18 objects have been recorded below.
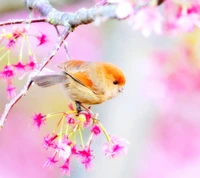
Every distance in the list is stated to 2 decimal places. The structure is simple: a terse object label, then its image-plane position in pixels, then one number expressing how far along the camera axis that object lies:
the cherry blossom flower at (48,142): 4.54
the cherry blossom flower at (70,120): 4.56
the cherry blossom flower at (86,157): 4.56
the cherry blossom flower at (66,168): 4.68
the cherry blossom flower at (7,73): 4.87
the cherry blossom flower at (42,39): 4.98
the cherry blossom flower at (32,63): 4.89
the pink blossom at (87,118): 4.59
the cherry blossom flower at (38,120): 4.67
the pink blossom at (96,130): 4.57
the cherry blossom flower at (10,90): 4.97
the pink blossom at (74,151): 4.56
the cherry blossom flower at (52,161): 4.67
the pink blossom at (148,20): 3.51
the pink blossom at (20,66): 4.87
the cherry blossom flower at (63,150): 4.40
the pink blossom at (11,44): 4.67
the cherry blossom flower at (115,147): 4.62
